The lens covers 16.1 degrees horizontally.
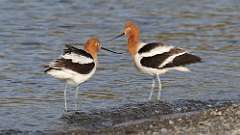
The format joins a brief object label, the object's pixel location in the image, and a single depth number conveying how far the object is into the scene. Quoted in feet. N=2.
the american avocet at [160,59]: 45.37
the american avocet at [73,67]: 41.65
